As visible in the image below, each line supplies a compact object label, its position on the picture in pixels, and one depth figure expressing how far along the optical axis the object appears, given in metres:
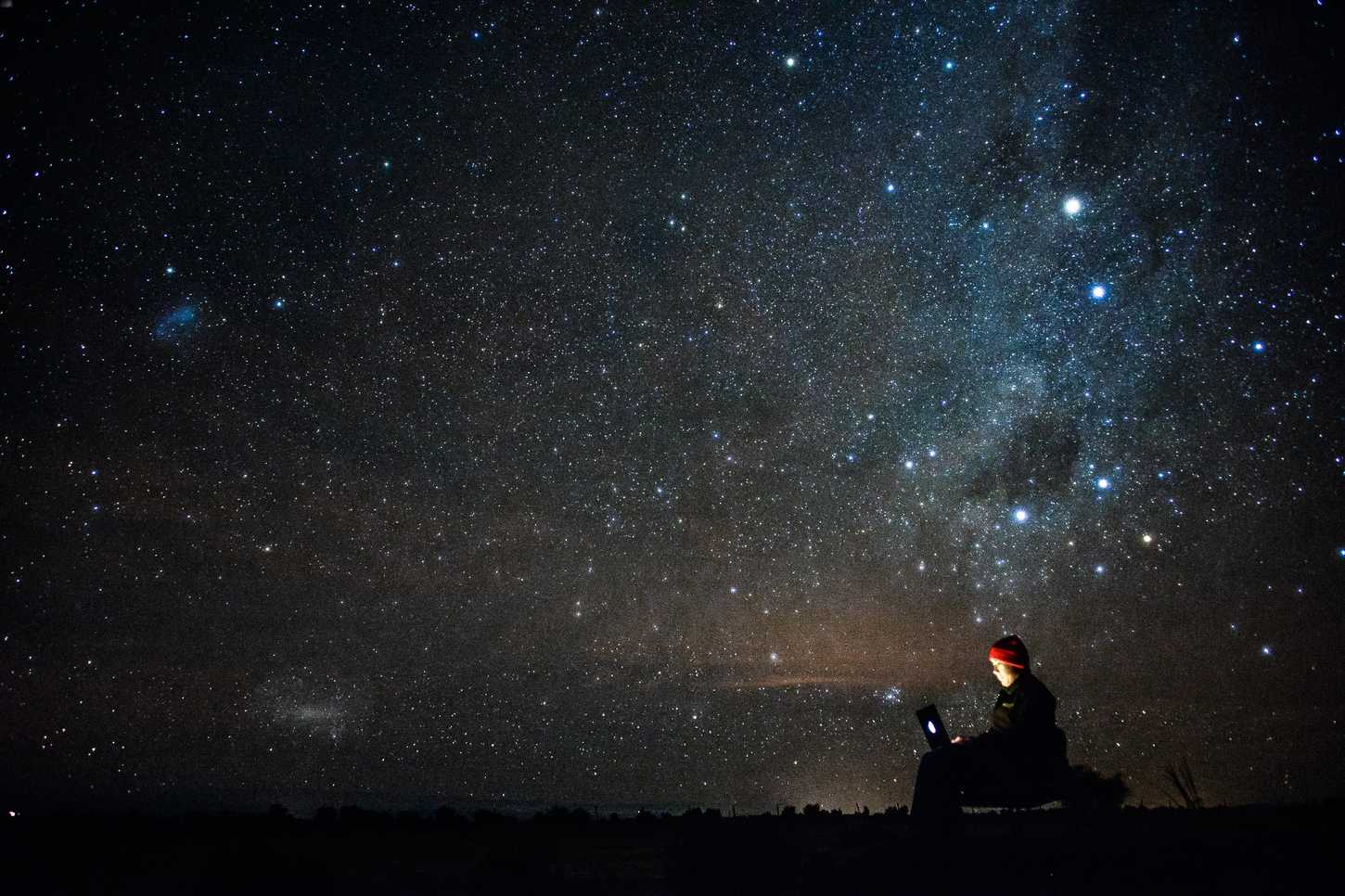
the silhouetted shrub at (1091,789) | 4.55
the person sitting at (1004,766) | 4.54
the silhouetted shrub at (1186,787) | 7.31
